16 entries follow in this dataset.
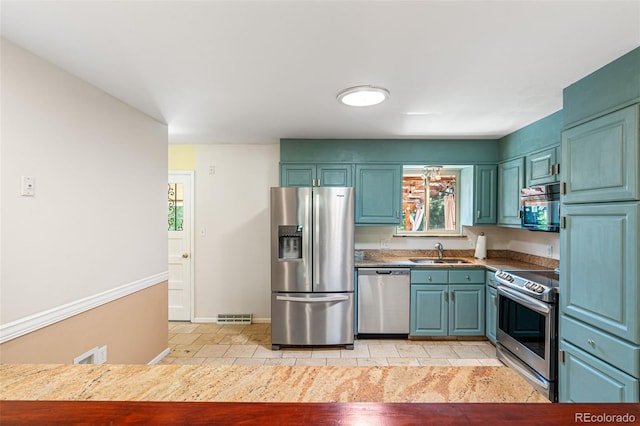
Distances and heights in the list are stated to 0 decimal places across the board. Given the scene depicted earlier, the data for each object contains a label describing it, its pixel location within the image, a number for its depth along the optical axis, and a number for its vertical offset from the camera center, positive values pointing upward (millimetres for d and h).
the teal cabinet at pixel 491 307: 3340 -982
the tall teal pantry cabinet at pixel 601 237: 1704 -129
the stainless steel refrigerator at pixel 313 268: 3344 -568
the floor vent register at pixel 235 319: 4168 -1370
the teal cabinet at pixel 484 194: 3820 +244
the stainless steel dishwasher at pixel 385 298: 3566 -927
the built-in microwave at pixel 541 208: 2721 +68
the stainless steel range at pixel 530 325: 2418 -926
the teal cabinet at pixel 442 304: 3555 -991
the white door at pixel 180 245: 4199 -422
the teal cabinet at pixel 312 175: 3766 +449
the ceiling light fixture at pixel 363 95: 2229 +845
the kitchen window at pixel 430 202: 4250 +161
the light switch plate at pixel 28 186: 1726 +137
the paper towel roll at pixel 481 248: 3959 -410
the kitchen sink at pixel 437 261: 3803 -560
